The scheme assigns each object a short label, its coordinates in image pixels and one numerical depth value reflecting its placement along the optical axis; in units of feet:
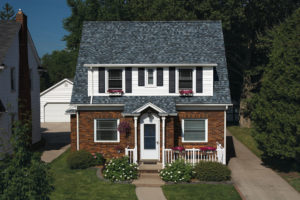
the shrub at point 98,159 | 60.29
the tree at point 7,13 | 200.75
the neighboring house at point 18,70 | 64.95
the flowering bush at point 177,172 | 51.47
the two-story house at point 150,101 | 61.26
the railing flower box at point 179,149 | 58.34
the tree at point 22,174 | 25.39
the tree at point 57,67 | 253.24
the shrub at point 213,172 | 51.88
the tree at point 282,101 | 52.47
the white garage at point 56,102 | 129.29
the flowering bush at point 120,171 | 51.91
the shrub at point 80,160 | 58.39
